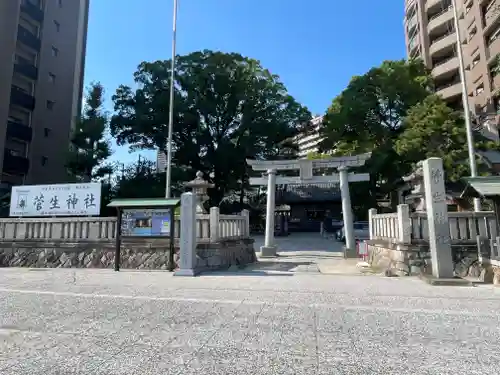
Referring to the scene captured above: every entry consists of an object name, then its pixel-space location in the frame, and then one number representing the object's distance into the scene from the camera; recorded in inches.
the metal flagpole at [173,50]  680.4
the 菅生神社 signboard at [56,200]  447.5
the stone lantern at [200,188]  506.9
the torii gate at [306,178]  641.6
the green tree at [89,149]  857.5
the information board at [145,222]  410.6
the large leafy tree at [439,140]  665.6
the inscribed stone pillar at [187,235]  379.6
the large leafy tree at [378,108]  1003.3
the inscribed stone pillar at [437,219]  330.3
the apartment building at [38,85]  1038.4
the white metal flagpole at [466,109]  525.0
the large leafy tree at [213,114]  1170.6
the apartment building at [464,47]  1102.4
